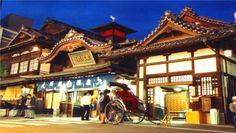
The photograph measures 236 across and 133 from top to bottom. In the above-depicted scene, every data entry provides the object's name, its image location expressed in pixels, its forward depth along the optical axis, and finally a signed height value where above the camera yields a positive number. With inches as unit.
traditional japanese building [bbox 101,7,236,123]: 426.5 +80.4
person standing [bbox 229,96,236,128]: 355.2 -14.4
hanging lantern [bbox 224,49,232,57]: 448.3 +104.8
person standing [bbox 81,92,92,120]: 496.3 -17.7
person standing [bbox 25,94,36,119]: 518.2 -30.1
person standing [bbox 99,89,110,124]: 375.1 -8.9
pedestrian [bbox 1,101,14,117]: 718.0 -39.7
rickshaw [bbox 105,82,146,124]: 327.2 -16.2
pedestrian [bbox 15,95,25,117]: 554.7 -37.4
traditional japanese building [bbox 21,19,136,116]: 599.0 +72.5
